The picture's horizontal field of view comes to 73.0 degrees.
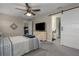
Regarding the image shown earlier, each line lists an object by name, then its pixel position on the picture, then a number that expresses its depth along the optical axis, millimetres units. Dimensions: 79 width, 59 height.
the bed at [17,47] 1831
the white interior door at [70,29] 2879
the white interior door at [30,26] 5690
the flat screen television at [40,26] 4597
